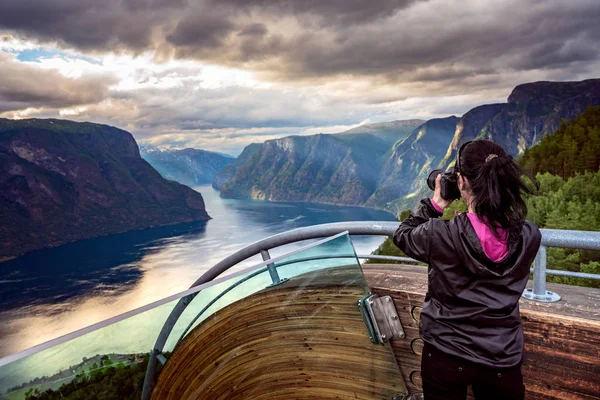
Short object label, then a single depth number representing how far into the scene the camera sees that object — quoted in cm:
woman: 156
